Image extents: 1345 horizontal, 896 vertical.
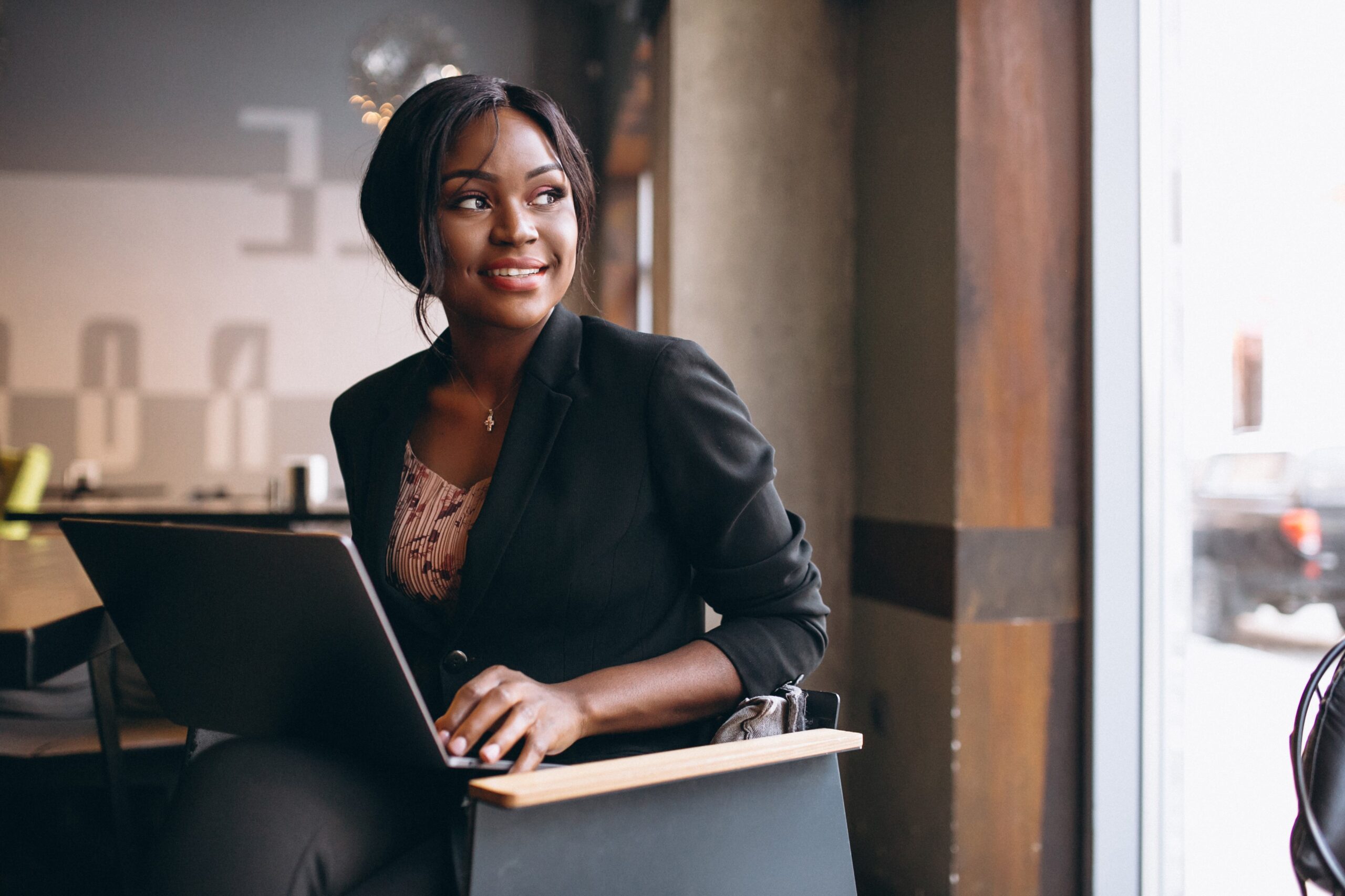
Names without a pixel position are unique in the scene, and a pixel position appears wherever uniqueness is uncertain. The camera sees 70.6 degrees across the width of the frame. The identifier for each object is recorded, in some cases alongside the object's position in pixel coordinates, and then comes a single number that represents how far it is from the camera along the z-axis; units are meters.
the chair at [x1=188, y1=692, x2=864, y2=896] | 0.73
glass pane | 1.94
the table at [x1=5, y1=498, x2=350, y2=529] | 3.36
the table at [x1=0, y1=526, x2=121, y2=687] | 0.98
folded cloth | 0.96
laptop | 0.74
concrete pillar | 2.42
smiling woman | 0.99
